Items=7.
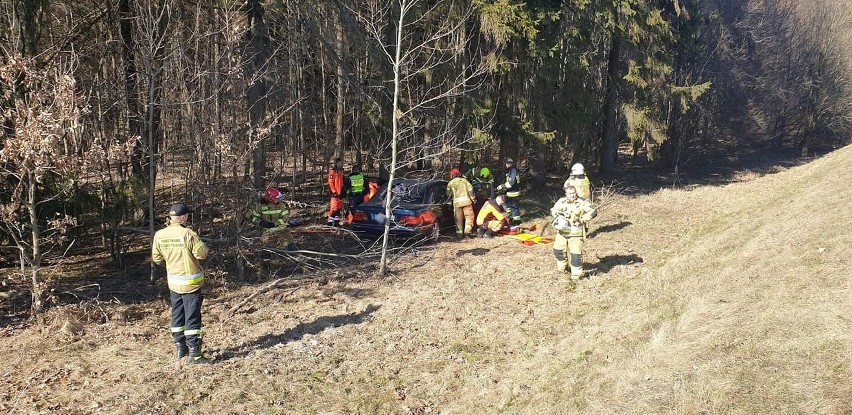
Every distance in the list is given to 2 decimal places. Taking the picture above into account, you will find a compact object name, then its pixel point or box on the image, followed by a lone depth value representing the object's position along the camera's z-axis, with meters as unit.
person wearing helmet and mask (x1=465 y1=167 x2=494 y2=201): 14.00
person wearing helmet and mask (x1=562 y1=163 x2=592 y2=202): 11.53
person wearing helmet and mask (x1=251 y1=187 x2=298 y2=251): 10.41
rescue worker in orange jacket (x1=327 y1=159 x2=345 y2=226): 13.77
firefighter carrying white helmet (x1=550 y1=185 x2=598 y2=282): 9.12
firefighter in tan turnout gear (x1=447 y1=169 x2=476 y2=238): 12.48
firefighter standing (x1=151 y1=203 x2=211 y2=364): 6.23
